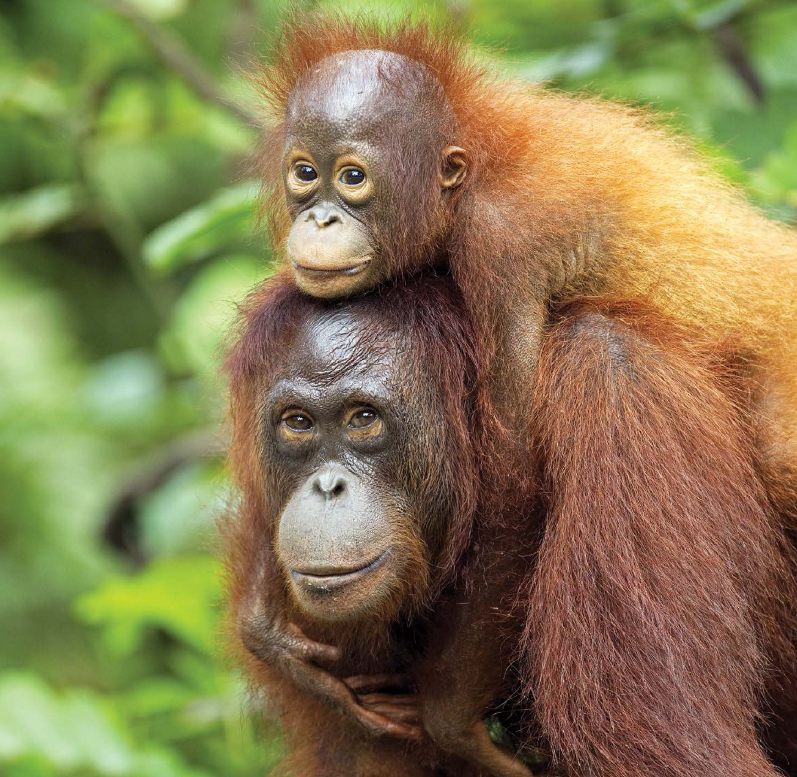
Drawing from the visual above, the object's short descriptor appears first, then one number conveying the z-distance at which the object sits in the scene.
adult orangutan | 5.65
